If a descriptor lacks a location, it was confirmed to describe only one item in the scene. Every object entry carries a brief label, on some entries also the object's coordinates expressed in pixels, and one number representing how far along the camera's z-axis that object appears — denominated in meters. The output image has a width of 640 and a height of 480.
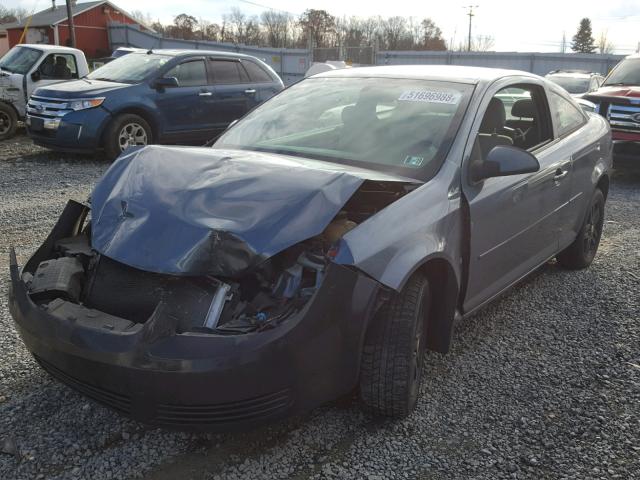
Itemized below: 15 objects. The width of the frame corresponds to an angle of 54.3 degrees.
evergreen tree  82.88
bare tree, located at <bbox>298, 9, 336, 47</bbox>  57.25
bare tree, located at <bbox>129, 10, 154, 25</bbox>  56.48
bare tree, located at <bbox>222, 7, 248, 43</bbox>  59.25
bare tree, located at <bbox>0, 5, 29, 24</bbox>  70.94
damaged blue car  2.43
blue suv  9.59
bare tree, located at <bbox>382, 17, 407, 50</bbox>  61.06
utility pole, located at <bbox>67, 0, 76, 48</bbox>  27.08
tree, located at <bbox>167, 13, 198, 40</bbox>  60.22
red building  48.44
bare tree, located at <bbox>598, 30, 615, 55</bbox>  72.94
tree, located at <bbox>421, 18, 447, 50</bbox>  61.78
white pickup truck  12.13
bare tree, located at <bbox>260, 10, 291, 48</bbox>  59.97
